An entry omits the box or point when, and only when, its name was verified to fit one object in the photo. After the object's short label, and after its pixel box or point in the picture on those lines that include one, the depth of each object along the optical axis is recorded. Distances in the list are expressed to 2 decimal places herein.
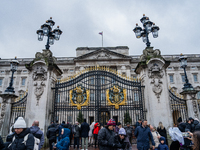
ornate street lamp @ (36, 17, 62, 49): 11.56
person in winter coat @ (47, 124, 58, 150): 7.16
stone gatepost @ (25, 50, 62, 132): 9.94
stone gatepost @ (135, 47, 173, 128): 9.88
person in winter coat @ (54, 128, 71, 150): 5.97
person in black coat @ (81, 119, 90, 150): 8.75
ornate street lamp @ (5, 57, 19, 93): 12.46
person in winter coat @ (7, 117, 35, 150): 3.42
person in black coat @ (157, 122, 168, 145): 7.91
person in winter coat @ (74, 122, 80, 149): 9.15
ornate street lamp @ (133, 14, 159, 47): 11.76
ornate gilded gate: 10.77
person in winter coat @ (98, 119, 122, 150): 4.16
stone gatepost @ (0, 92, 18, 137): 10.31
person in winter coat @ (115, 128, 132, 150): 4.37
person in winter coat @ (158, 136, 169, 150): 5.61
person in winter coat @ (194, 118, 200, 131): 6.13
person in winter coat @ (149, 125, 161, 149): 6.27
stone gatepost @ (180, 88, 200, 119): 10.80
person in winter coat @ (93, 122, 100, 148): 10.05
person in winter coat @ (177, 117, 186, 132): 6.75
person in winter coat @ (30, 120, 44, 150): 5.10
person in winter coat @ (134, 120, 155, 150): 5.67
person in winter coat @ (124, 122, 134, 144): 8.55
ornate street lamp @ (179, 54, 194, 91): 13.25
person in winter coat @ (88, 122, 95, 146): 11.12
